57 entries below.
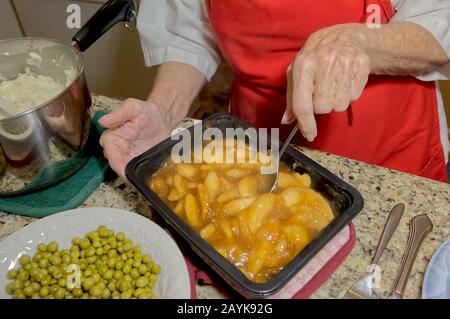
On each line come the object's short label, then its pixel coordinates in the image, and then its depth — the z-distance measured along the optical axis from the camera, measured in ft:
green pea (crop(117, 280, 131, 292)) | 2.34
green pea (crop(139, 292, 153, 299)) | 2.27
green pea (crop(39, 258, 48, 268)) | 2.43
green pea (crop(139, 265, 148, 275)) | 2.35
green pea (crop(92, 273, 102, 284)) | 2.39
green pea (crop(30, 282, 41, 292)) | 2.34
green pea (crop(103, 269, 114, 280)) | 2.43
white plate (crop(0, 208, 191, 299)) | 2.27
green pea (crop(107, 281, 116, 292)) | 2.40
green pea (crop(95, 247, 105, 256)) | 2.48
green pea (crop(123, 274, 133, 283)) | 2.35
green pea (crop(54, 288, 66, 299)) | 2.35
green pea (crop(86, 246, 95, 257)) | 2.49
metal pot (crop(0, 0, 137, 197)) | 2.68
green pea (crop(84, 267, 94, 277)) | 2.42
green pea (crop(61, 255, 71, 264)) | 2.48
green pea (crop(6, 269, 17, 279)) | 2.41
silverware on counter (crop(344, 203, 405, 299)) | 2.38
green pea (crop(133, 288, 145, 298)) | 2.29
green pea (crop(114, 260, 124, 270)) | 2.44
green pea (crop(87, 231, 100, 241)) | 2.54
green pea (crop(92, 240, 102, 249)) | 2.50
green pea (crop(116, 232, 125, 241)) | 2.54
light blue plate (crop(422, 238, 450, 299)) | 2.27
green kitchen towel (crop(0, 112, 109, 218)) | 3.00
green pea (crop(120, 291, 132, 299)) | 2.31
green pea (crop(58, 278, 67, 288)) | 2.40
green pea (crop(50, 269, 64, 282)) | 2.39
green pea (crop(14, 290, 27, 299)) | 2.34
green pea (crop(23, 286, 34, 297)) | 2.33
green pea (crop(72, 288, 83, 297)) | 2.35
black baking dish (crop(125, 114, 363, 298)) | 2.02
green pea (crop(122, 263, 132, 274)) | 2.38
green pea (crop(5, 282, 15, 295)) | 2.38
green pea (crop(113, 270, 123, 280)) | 2.42
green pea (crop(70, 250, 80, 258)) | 2.50
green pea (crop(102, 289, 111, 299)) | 2.35
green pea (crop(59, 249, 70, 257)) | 2.50
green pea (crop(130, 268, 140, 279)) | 2.35
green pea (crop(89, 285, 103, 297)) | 2.32
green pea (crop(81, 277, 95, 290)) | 2.35
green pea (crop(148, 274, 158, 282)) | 2.33
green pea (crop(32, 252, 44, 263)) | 2.46
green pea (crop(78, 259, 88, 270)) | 2.48
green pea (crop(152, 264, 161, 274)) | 2.34
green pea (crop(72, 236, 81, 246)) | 2.57
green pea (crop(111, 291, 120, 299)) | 2.37
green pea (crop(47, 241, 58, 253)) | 2.51
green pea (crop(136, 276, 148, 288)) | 2.31
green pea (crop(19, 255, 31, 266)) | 2.47
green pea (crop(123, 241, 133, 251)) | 2.48
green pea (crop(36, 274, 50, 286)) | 2.38
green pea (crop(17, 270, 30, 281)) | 2.38
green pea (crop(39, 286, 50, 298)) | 2.34
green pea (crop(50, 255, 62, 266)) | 2.45
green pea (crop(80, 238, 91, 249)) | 2.53
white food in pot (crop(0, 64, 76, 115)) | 3.34
